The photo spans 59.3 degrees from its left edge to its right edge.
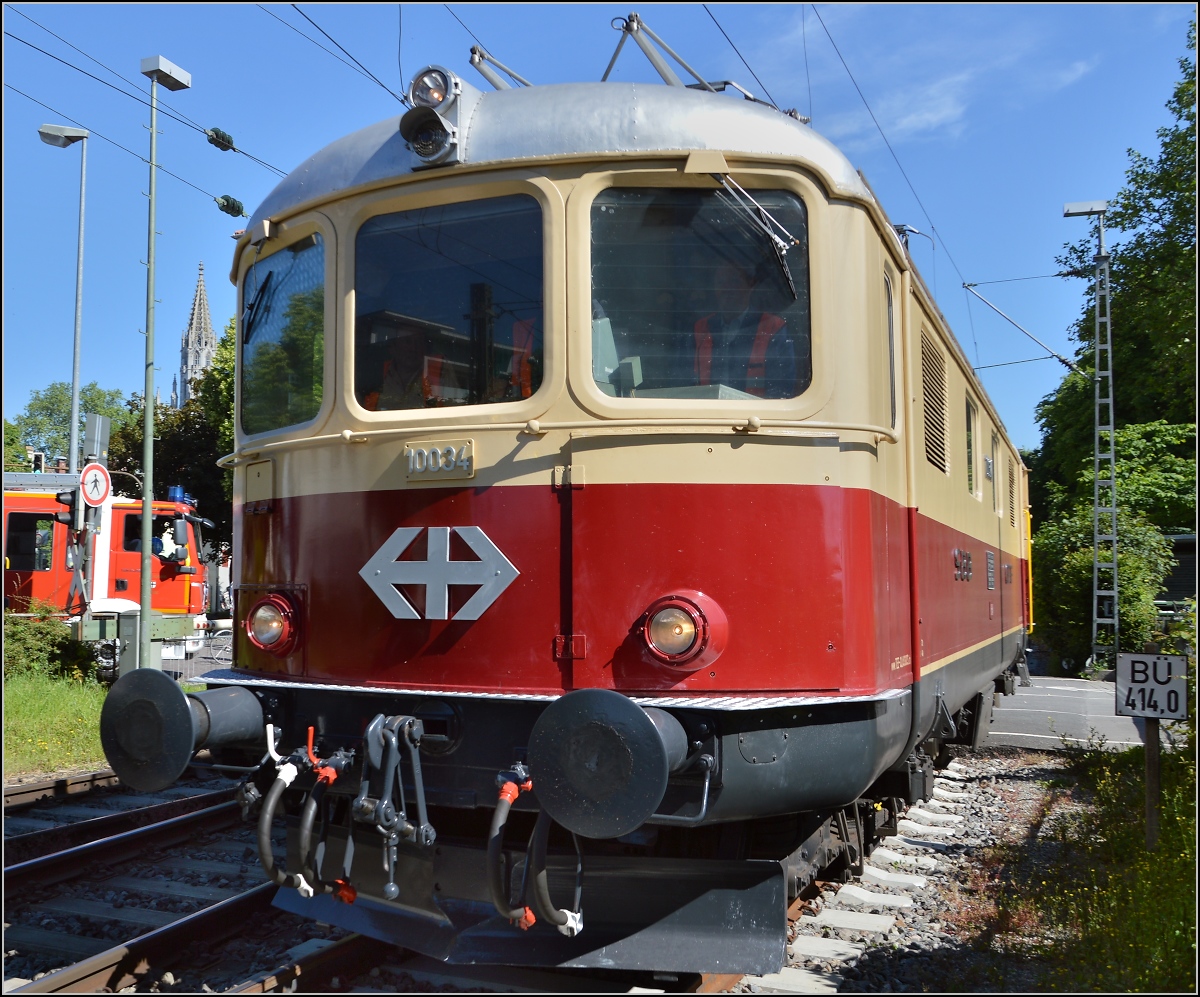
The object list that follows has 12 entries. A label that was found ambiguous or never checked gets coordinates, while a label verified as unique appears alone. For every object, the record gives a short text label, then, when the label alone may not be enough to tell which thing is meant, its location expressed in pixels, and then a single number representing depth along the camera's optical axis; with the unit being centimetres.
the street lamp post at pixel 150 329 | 1260
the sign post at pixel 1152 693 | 578
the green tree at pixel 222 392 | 2617
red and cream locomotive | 370
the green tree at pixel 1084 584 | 2108
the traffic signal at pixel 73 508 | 1267
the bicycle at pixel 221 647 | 1966
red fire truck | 1684
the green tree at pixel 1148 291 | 1290
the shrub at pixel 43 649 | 1198
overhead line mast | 1884
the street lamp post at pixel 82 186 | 1410
